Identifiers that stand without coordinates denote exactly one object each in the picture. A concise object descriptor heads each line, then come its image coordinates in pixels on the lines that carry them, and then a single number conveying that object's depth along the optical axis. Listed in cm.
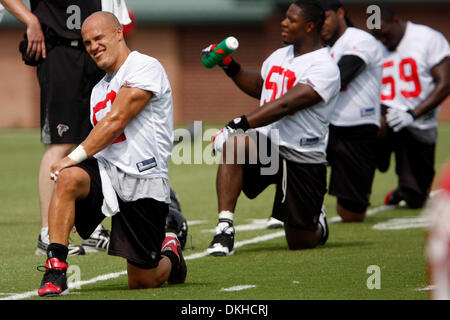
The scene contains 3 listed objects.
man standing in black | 1427
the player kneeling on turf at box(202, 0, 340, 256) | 1419
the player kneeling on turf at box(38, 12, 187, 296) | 1073
